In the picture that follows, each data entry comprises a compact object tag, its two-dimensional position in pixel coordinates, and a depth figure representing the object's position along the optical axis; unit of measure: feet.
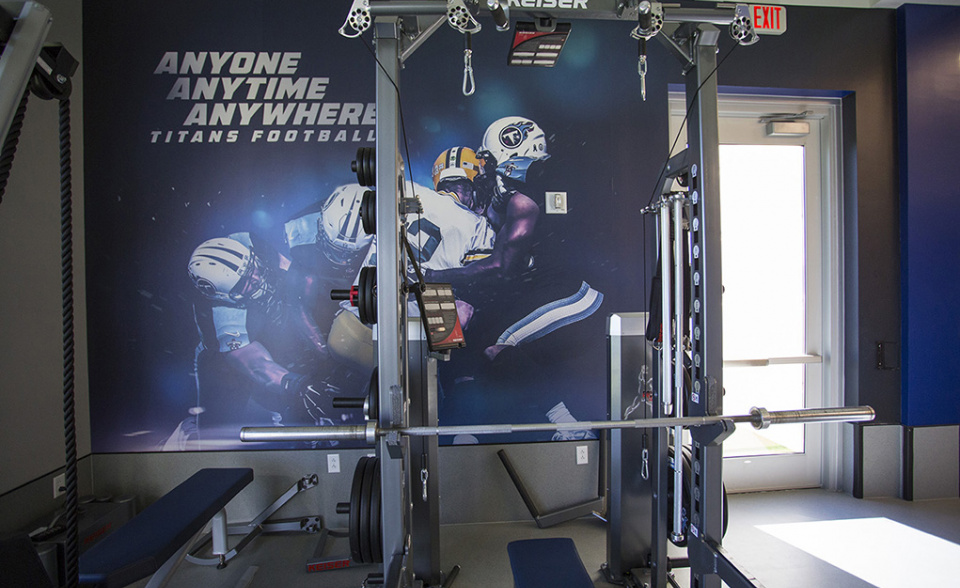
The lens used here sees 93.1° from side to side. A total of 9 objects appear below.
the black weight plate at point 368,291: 5.27
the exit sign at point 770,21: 5.85
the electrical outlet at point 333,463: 9.11
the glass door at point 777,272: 10.46
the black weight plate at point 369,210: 5.17
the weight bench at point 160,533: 5.07
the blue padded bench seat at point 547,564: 5.03
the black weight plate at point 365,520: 5.91
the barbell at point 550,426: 3.94
